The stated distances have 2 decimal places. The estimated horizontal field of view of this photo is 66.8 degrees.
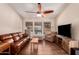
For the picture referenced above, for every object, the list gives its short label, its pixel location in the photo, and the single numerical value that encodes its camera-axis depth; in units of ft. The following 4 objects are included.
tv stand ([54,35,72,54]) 6.97
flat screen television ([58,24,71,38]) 7.31
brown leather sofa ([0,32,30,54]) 6.19
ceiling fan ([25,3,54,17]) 7.41
